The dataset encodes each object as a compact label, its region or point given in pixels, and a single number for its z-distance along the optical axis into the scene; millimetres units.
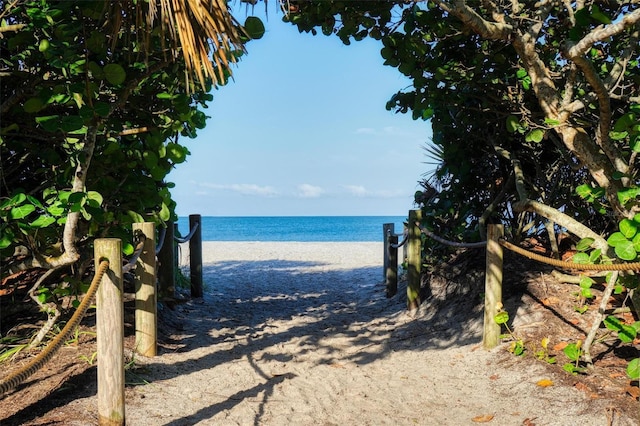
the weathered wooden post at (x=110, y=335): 2768
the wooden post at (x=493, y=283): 4762
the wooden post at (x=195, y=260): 7879
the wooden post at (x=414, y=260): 6898
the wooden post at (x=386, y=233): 9102
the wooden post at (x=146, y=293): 4504
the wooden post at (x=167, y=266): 6430
